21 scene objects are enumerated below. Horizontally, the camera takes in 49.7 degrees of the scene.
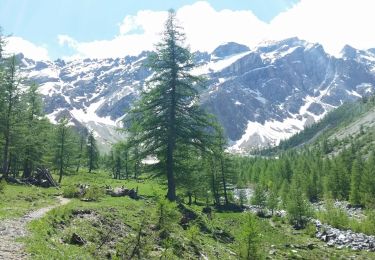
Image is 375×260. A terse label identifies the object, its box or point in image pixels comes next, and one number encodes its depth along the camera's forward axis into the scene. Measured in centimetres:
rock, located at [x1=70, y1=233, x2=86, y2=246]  1773
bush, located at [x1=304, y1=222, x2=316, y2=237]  4369
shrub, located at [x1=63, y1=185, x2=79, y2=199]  3409
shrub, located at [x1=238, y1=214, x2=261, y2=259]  1833
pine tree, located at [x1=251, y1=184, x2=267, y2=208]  6277
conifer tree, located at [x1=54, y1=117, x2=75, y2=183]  6412
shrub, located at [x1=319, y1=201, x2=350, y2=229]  4953
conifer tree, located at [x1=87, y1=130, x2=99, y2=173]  11275
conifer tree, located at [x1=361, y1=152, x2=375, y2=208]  6888
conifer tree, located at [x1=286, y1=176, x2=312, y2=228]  5088
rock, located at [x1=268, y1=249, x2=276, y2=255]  3024
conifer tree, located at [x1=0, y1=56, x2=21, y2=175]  4556
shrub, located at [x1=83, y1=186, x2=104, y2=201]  3284
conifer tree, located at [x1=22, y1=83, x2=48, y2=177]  5109
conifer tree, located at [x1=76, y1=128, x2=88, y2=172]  11550
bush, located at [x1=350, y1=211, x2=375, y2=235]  4488
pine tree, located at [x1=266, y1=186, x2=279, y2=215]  6031
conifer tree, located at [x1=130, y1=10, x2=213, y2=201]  3519
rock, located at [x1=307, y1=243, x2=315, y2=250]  3548
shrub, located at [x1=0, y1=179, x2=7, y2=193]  3115
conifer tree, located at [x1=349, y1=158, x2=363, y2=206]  7525
